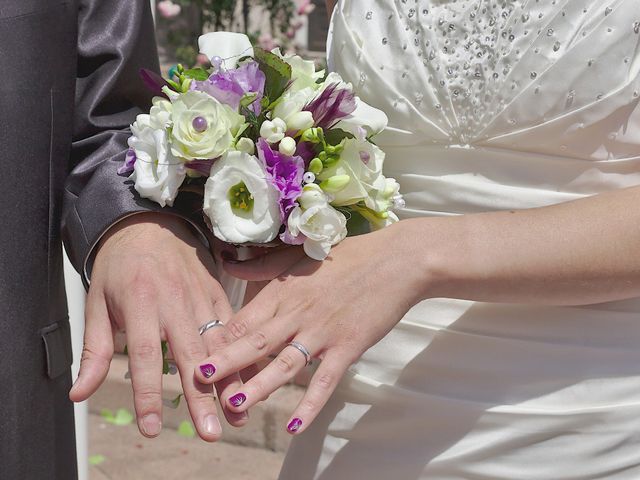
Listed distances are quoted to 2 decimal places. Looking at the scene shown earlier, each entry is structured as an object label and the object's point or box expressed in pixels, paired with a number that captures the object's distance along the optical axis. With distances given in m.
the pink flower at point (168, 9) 5.96
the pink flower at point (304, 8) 6.13
